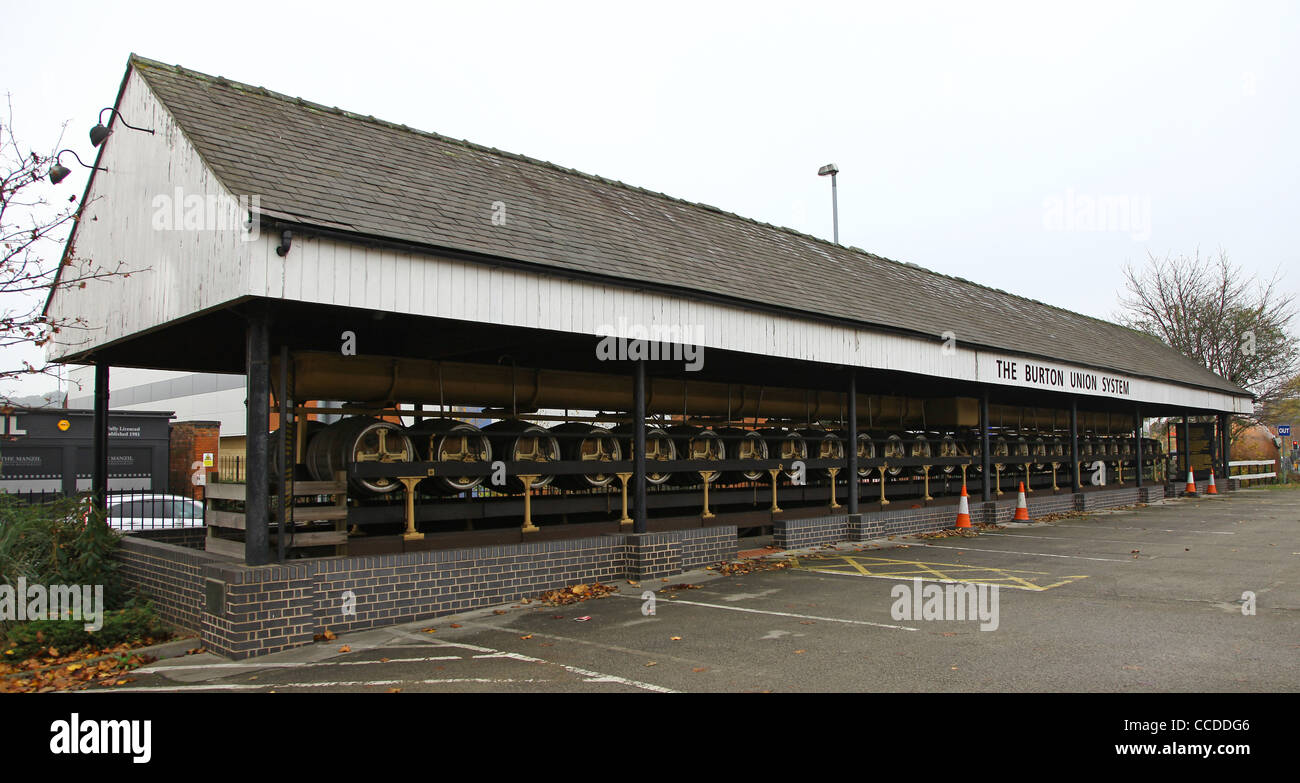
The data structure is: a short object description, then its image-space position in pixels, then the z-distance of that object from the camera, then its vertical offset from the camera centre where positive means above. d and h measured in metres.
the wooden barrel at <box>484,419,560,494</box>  11.17 -0.21
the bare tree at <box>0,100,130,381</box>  7.35 +1.60
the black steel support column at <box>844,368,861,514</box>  15.23 -0.37
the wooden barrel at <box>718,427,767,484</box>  14.59 -0.37
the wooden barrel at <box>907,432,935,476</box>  18.86 -0.51
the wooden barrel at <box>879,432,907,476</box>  17.69 -0.48
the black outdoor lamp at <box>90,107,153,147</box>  9.39 +3.37
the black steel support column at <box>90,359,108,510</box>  11.48 -0.03
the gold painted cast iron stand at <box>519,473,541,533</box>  10.94 -1.03
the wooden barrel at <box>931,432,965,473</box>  19.33 -0.51
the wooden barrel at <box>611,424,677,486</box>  12.90 -0.32
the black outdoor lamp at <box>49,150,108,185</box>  7.71 +2.43
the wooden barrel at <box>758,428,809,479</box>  15.40 -0.38
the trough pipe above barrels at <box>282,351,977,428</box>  9.80 +0.57
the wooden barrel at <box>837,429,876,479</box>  17.17 -0.45
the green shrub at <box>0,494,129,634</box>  9.41 -1.30
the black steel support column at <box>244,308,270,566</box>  7.86 -0.08
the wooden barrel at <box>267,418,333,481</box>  9.98 -0.04
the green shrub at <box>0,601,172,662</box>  7.91 -1.94
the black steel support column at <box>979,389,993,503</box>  19.06 -0.56
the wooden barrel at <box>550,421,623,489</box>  11.99 -0.30
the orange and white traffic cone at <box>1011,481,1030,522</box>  19.23 -2.02
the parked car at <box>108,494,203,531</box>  15.32 -1.56
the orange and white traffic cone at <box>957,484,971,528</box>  17.66 -1.92
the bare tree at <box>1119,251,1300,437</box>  42.53 +4.35
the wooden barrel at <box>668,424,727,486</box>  13.72 -0.30
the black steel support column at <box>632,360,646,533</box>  11.22 -0.34
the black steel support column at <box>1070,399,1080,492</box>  22.73 -0.59
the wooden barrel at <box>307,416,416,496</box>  9.50 -0.19
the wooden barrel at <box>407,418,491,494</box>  10.38 -0.20
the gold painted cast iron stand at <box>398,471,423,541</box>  9.66 -0.98
